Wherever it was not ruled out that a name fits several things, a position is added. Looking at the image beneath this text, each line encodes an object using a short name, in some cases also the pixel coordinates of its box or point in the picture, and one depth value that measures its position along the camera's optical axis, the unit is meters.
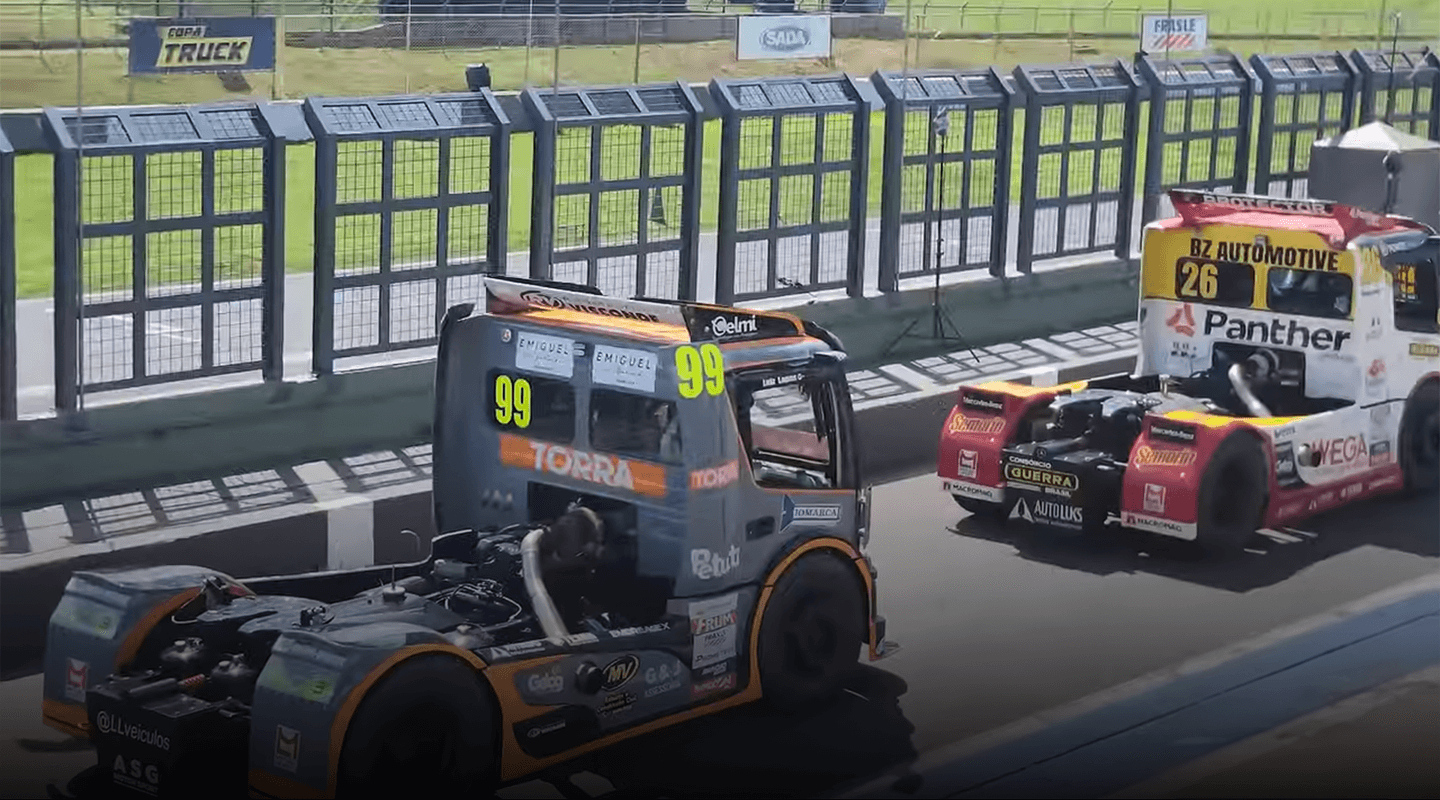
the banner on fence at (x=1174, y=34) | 23.67
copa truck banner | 14.24
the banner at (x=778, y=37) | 19.48
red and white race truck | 14.45
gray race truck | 9.18
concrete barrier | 13.33
